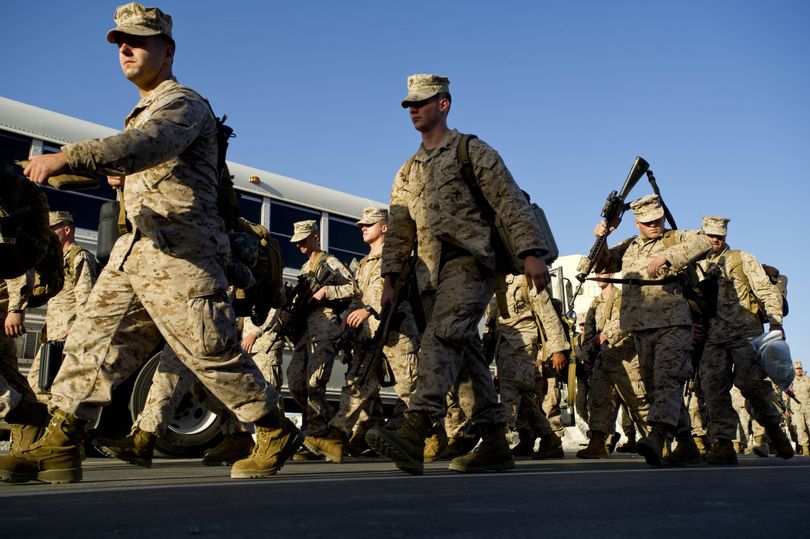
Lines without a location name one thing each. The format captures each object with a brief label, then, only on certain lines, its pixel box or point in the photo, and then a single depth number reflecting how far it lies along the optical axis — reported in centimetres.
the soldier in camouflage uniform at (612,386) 810
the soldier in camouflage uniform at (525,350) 834
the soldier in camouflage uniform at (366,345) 705
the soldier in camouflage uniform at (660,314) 641
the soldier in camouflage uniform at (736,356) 777
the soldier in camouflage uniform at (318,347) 757
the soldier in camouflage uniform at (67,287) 693
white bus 720
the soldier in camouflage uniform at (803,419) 1623
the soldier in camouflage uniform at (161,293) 374
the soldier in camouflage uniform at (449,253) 448
